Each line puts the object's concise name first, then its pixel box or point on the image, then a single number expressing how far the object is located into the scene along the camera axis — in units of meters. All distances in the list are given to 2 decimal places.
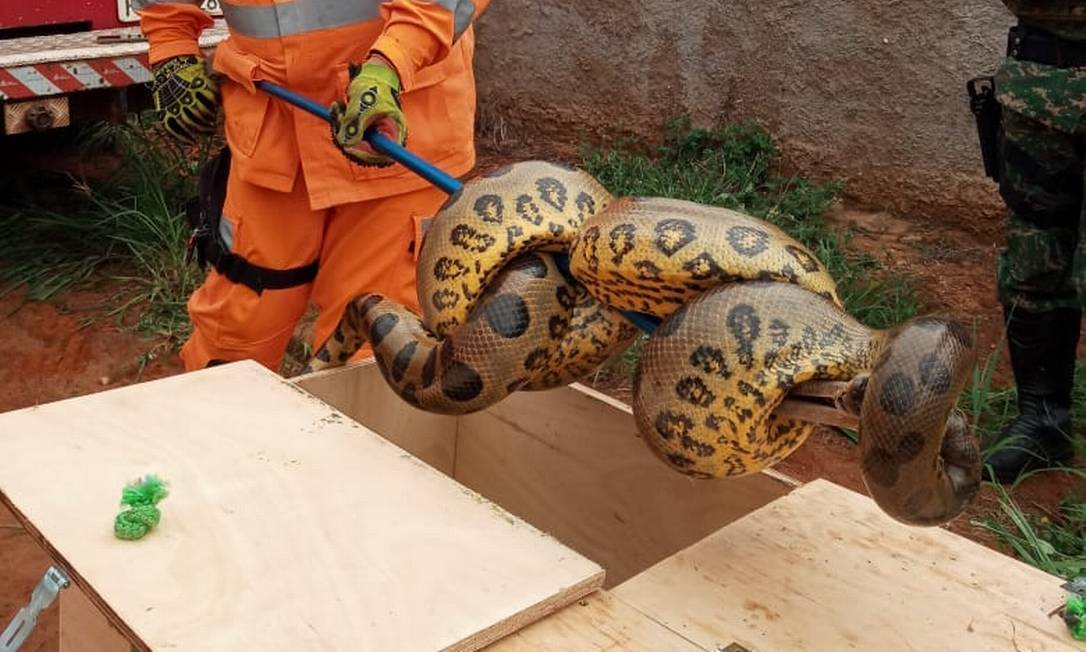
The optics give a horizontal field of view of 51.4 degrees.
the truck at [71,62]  4.35
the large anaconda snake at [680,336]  1.66
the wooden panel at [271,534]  1.61
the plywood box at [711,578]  1.68
